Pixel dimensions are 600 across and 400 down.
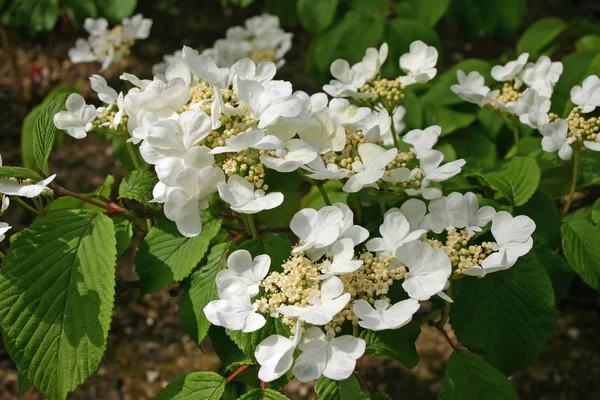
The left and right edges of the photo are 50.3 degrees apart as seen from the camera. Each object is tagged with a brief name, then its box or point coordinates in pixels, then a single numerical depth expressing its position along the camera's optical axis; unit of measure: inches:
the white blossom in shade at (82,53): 62.1
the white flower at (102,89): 36.8
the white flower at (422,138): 35.9
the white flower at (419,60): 41.2
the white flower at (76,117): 35.7
